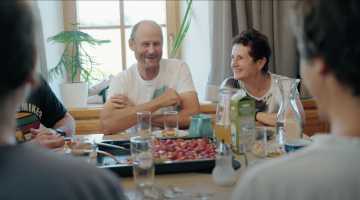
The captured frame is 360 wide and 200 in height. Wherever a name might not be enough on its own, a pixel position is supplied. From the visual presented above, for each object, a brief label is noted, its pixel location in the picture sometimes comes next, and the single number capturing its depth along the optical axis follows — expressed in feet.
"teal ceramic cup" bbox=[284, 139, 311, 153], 3.43
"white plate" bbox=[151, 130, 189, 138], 5.50
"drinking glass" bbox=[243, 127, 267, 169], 3.47
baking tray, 3.64
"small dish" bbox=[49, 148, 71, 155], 3.48
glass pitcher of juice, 4.70
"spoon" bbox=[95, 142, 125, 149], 4.39
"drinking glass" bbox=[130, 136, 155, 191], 3.34
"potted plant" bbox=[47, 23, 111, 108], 9.29
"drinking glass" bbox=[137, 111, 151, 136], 5.11
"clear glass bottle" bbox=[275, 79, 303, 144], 4.51
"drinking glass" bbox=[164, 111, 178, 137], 5.19
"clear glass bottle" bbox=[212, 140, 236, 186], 3.32
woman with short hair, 7.38
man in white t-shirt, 6.77
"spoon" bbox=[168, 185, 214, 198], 3.16
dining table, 3.21
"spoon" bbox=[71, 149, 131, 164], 3.60
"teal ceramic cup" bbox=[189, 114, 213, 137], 5.16
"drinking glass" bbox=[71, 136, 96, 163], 3.60
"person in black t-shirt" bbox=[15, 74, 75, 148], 5.66
